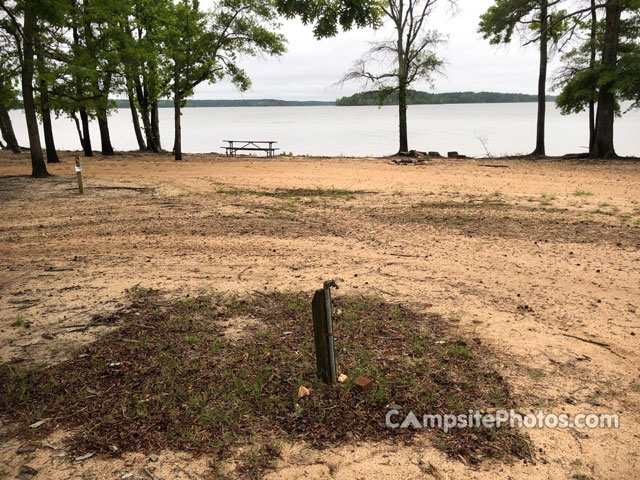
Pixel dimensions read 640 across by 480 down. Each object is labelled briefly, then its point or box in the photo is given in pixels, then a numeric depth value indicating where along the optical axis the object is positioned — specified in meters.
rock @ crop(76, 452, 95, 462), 2.79
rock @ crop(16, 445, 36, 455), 2.86
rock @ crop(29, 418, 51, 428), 3.11
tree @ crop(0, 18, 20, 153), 18.40
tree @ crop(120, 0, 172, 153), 17.05
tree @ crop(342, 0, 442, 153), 24.58
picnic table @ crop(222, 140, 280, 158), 25.91
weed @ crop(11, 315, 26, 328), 4.52
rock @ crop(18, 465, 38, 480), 2.65
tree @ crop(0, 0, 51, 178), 13.77
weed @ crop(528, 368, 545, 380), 3.61
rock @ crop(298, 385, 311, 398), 3.41
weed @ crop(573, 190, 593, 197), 11.01
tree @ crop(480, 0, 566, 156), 20.45
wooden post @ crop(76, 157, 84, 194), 10.85
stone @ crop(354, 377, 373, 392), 3.39
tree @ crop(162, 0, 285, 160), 22.27
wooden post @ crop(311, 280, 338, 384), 3.34
